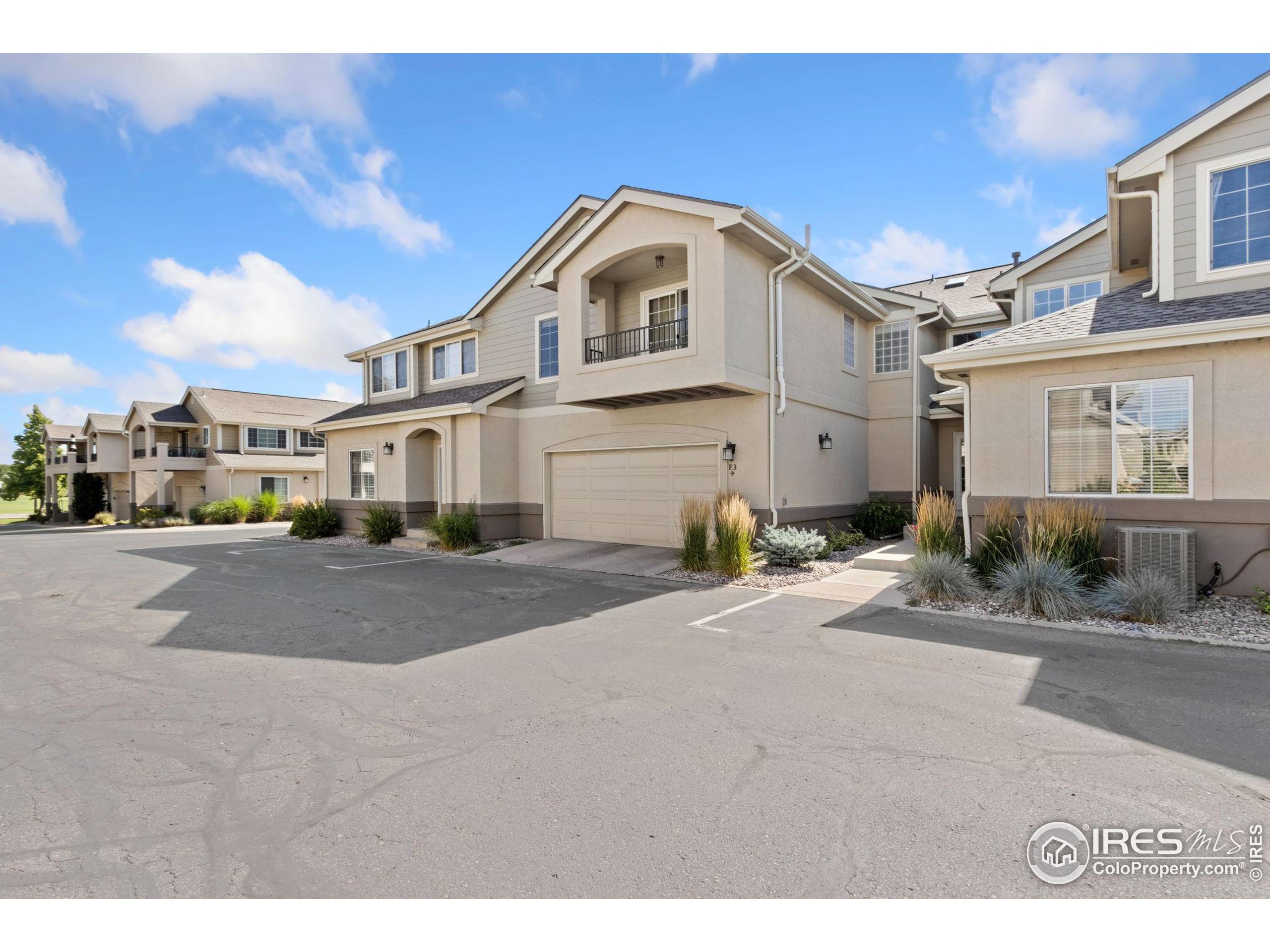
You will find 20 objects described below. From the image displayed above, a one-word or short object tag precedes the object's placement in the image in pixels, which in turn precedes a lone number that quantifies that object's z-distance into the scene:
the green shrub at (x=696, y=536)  11.22
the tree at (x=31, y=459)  44.84
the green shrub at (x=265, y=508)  29.61
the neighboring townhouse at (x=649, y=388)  12.05
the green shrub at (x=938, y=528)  9.52
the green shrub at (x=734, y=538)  10.68
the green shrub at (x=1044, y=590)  7.49
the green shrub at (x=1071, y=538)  8.11
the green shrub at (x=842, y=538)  13.52
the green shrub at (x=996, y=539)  8.90
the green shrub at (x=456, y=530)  15.26
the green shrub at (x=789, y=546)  11.16
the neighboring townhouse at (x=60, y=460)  40.62
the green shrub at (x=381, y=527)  17.28
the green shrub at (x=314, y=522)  19.50
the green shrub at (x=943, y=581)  8.41
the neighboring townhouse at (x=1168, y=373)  7.81
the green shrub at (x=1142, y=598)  7.11
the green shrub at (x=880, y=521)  15.27
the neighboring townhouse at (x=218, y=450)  31.97
